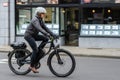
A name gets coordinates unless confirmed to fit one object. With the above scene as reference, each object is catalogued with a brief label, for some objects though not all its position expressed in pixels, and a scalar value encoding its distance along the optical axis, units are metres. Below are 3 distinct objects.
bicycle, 10.84
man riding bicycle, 10.91
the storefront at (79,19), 20.19
